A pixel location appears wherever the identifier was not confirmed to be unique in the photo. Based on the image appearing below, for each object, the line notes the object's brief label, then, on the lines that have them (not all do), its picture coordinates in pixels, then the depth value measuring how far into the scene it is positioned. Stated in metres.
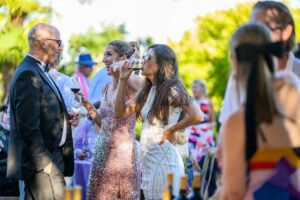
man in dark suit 6.31
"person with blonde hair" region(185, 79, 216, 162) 12.88
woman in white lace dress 6.58
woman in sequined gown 6.96
